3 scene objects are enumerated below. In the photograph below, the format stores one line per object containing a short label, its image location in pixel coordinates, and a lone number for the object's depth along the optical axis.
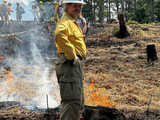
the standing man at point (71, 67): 3.09
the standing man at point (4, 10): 20.34
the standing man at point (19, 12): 26.12
